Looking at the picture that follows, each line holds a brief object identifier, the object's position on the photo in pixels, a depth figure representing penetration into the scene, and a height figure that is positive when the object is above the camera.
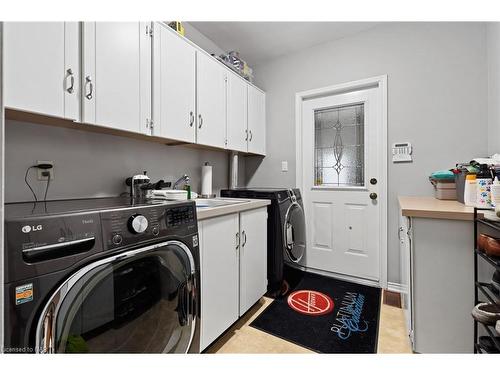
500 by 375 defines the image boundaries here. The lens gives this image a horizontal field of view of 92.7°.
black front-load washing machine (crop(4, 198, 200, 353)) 0.68 -0.32
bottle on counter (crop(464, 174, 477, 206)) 1.43 -0.03
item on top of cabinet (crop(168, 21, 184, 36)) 1.74 +1.18
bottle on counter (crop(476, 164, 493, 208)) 1.32 -0.03
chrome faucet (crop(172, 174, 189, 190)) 1.85 +0.03
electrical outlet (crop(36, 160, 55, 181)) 1.29 +0.08
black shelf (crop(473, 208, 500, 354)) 1.00 -0.46
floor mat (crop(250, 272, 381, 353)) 1.54 -1.01
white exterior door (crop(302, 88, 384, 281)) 2.40 +0.05
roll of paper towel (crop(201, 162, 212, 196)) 2.28 +0.06
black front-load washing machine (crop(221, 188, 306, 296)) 2.09 -0.42
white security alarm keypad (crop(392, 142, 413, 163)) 2.20 +0.31
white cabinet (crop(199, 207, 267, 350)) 1.39 -0.55
